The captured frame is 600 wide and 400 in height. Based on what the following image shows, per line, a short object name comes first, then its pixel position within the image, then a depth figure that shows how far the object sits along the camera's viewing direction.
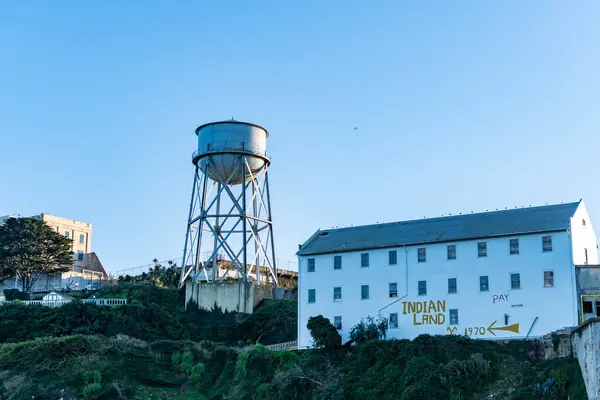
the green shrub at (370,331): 53.94
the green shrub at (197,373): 53.53
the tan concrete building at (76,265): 85.69
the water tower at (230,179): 74.62
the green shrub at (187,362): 54.94
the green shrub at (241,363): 52.83
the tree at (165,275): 83.38
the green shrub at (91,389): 49.66
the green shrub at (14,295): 76.50
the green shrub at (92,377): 51.34
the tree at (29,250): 81.56
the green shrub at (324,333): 53.88
